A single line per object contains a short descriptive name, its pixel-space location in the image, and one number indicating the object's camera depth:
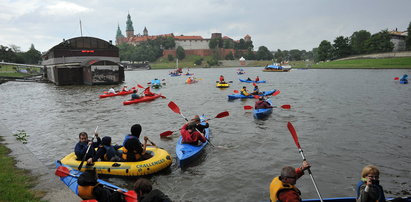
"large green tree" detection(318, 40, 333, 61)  107.56
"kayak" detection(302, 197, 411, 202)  5.71
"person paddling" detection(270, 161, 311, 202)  5.05
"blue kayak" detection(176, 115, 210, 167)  9.74
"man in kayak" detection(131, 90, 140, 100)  25.12
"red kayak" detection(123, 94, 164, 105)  24.44
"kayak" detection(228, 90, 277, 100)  25.99
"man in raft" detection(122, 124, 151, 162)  8.70
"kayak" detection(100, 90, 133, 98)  29.16
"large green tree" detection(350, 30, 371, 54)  99.69
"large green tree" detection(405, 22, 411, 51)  87.91
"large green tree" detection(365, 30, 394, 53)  89.12
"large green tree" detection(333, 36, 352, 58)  102.38
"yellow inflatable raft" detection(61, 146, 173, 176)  8.68
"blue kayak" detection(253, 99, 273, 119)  17.50
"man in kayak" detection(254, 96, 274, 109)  17.80
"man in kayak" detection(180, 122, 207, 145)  10.62
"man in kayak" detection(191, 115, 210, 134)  11.46
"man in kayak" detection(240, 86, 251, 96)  25.85
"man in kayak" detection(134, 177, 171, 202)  4.51
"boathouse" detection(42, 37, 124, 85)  44.94
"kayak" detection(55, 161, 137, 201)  6.98
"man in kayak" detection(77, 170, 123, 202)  5.87
